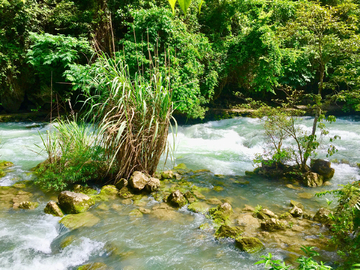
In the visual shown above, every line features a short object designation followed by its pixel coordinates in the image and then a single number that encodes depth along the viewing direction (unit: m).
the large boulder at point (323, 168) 4.96
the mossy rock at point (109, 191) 3.94
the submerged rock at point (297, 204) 3.78
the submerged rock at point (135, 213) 3.46
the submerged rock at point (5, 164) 5.10
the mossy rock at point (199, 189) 4.35
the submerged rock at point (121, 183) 4.11
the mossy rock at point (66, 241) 2.80
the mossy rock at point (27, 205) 3.54
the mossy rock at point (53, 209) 3.38
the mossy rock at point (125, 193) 3.91
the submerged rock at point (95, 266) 2.46
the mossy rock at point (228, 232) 2.98
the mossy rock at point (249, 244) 2.73
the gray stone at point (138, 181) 3.99
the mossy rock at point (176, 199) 3.70
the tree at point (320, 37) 4.38
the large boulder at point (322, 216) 3.30
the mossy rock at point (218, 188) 4.44
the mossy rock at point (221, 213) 3.33
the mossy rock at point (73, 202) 3.44
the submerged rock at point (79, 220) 3.17
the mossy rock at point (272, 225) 3.14
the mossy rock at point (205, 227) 3.16
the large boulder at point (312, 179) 4.68
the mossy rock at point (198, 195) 4.05
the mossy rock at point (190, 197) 3.90
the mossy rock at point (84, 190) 3.99
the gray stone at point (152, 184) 4.07
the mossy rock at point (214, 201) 3.90
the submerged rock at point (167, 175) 4.76
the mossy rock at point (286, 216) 3.42
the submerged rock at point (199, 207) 3.59
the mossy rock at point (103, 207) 3.58
